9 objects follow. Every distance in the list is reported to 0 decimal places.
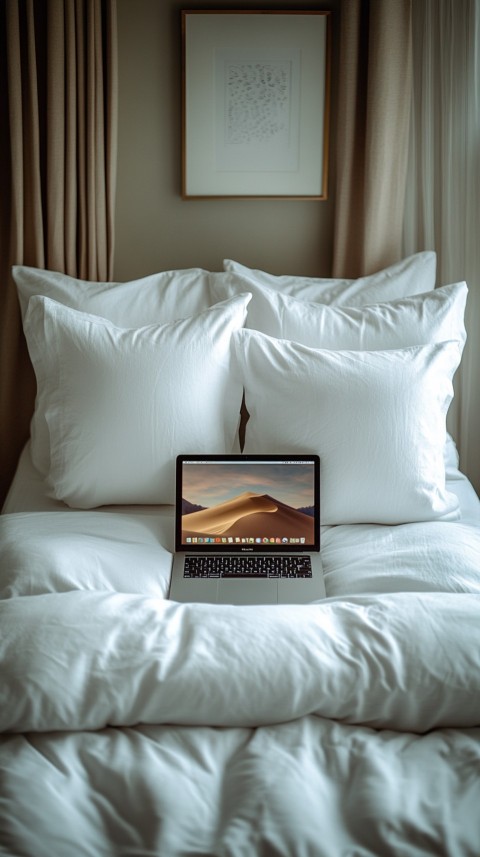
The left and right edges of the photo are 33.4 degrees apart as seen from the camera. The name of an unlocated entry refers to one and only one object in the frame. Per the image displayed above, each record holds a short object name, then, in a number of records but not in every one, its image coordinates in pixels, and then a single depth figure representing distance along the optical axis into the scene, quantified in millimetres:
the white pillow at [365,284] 2330
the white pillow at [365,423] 1906
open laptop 1816
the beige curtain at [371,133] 2365
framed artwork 2439
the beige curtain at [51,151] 2346
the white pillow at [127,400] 1950
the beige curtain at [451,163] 2414
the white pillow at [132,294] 2266
